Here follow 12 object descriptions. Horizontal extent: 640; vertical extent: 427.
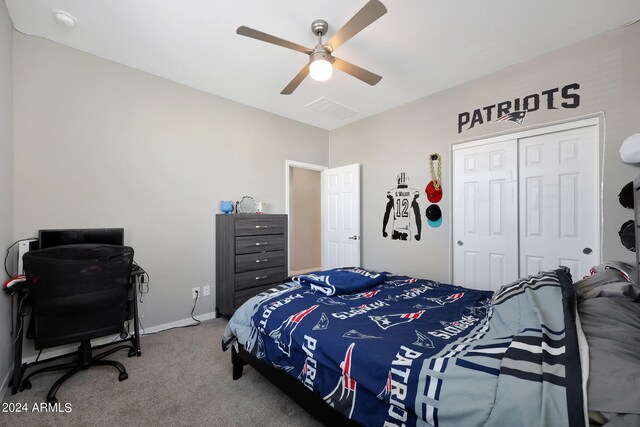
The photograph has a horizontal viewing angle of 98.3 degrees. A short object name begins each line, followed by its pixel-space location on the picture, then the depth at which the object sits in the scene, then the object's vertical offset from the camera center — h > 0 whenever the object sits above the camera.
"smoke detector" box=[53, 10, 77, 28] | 2.09 +1.50
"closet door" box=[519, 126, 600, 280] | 2.41 +0.11
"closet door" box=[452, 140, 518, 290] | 2.85 -0.02
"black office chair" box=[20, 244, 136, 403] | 1.75 -0.56
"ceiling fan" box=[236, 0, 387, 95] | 1.67 +1.19
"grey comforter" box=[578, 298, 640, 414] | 0.78 -0.45
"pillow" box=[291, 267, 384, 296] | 1.95 -0.51
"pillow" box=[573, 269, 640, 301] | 1.29 -0.37
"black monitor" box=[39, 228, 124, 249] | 2.29 -0.20
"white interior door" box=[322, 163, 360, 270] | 4.15 -0.06
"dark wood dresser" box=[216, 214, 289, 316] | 3.18 -0.52
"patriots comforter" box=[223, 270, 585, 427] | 0.87 -0.58
